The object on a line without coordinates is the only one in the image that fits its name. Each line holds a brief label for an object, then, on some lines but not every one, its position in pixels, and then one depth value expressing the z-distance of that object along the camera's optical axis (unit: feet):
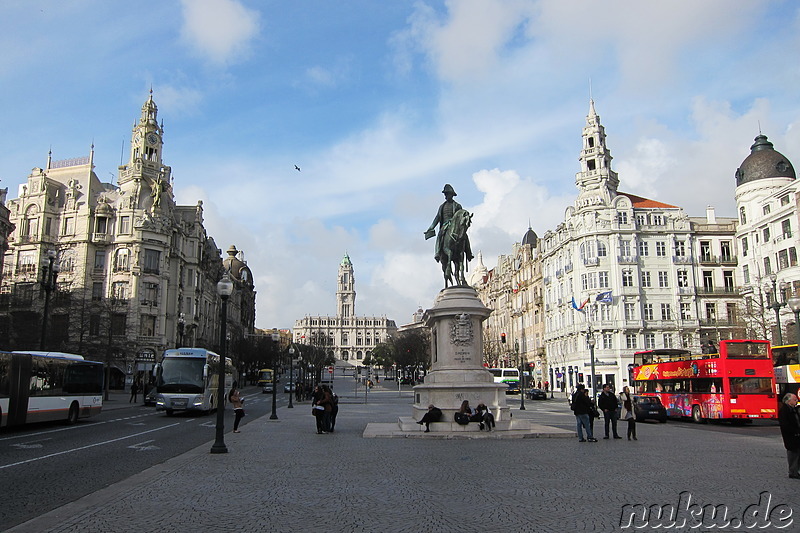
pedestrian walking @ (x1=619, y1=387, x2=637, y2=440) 66.59
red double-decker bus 97.66
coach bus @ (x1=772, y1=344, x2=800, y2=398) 107.34
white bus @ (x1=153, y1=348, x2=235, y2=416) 105.60
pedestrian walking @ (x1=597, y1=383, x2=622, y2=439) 66.74
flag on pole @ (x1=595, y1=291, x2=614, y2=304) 220.02
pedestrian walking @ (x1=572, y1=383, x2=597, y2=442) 62.27
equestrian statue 77.87
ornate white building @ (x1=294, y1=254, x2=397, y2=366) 484.42
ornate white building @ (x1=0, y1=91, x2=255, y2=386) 217.77
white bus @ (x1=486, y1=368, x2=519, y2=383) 228.02
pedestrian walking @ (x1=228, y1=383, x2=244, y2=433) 71.42
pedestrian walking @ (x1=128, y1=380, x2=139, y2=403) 146.51
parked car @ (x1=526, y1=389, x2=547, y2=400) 200.75
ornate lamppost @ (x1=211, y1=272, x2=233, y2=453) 53.06
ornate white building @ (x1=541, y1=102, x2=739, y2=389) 225.76
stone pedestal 68.90
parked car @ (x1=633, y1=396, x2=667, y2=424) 103.45
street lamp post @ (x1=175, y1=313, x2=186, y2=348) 211.08
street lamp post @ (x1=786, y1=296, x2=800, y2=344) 76.18
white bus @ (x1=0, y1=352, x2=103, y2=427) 71.51
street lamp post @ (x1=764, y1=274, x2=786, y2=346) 178.63
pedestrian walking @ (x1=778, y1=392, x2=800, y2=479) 37.78
